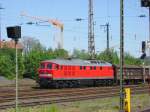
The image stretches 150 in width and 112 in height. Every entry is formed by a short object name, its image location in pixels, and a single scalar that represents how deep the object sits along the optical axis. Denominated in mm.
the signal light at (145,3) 23331
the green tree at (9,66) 64712
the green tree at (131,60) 104250
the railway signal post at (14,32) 16453
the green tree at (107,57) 86025
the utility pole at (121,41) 20016
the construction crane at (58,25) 115400
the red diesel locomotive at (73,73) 50312
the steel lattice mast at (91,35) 70000
